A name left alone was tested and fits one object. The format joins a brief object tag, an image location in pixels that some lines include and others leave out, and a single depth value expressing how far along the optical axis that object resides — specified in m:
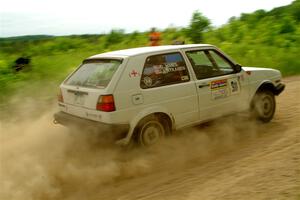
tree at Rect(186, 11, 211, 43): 19.92
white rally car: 5.00
